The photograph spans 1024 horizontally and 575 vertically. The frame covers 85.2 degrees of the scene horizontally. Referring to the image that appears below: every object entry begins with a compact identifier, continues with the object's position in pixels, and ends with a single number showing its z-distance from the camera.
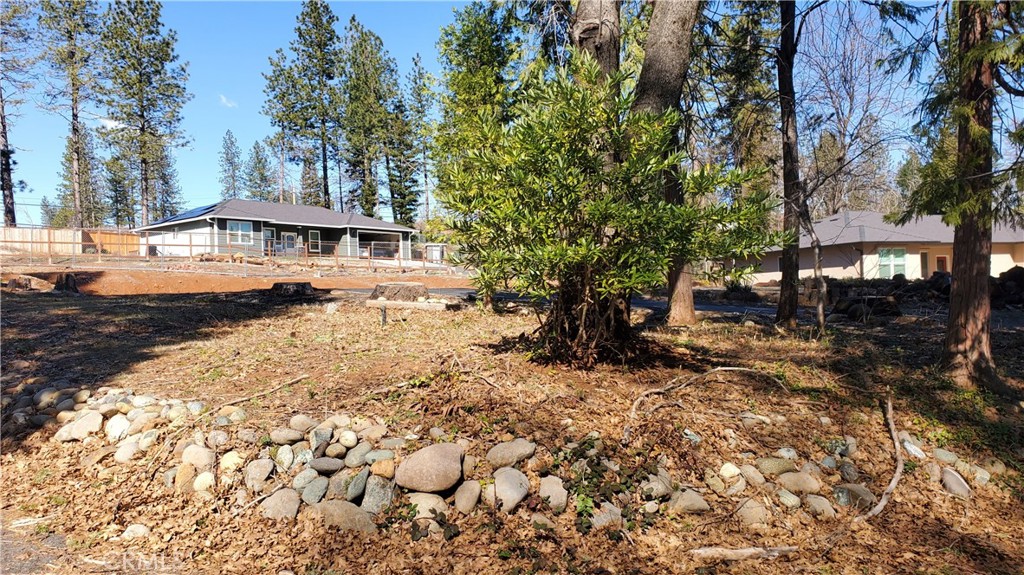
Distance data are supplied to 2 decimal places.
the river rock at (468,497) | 3.57
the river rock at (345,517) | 3.49
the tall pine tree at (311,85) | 40.09
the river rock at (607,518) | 3.48
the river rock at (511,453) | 3.85
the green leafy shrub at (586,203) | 4.55
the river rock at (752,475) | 4.02
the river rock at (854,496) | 3.96
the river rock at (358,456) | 3.87
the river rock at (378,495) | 3.63
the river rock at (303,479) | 3.74
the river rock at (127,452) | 4.23
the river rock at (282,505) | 3.58
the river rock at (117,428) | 4.48
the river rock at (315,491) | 3.67
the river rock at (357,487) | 3.68
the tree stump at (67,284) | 14.43
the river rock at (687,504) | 3.68
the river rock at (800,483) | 4.01
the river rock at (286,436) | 4.07
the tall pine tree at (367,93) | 40.91
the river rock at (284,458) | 3.90
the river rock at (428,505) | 3.55
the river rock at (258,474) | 3.79
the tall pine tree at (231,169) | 66.25
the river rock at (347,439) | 4.02
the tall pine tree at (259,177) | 60.56
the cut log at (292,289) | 12.24
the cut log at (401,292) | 11.15
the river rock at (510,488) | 3.57
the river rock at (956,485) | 4.25
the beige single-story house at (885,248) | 24.86
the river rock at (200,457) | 3.96
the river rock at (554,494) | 3.58
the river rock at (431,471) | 3.64
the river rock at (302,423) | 4.18
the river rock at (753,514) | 3.68
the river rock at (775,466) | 4.15
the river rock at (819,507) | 3.83
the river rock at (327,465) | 3.83
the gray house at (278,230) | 32.69
